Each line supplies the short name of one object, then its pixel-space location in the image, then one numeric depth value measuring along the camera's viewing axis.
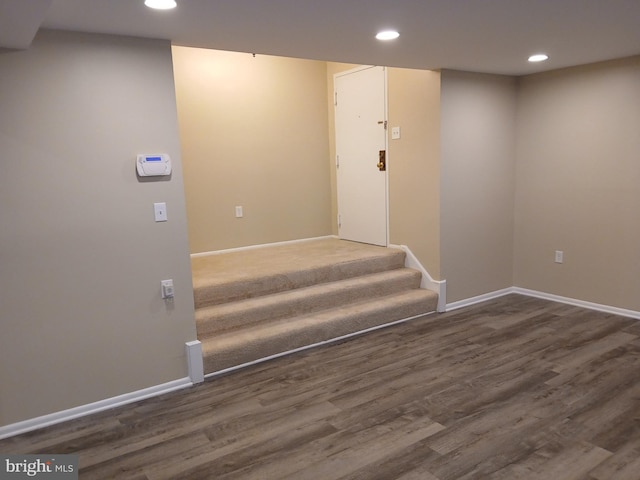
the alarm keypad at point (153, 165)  2.87
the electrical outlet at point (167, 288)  3.04
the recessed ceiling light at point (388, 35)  2.85
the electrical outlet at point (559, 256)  4.63
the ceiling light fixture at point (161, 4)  2.19
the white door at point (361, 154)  4.88
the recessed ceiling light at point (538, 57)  3.71
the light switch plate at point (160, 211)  2.96
